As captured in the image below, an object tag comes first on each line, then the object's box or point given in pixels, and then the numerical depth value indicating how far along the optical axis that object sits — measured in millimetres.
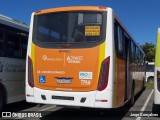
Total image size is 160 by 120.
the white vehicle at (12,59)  11086
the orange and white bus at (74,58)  9234
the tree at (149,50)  63175
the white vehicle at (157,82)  10664
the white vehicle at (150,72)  35906
